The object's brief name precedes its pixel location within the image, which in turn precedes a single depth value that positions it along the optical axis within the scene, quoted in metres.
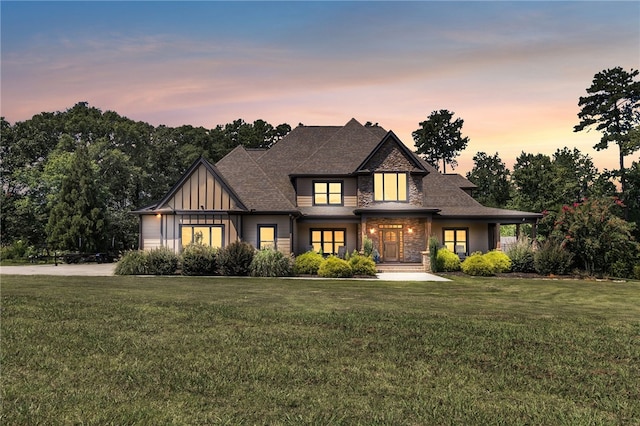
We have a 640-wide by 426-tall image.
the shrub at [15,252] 37.42
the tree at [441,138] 74.62
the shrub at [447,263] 24.86
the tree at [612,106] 48.41
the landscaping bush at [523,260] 24.08
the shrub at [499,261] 23.45
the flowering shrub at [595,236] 23.12
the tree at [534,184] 48.91
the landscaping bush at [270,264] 21.58
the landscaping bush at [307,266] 22.73
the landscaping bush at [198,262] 21.98
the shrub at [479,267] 22.94
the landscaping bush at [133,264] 21.98
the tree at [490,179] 66.31
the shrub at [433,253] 24.88
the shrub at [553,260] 23.17
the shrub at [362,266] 22.48
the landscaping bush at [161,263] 22.41
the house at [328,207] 27.23
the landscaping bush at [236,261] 21.88
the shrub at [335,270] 21.86
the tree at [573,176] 47.75
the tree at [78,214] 37.06
